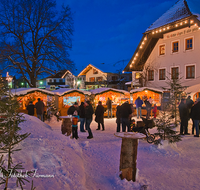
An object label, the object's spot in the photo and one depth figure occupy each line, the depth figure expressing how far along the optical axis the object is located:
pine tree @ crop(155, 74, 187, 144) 6.32
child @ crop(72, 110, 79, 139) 7.67
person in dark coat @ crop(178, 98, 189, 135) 8.67
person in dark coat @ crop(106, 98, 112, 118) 15.08
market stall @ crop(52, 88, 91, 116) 16.22
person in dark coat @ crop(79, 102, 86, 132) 8.86
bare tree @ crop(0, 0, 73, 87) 19.36
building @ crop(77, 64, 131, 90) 39.01
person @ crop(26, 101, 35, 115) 11.63
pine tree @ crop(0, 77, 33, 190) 2.40
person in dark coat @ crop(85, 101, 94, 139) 8.23
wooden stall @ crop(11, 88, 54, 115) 14.26
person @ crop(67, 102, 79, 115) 9.00
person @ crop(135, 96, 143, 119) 14.79
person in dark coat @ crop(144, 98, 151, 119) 13.64
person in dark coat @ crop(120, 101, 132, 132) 8.05
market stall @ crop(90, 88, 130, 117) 17.28
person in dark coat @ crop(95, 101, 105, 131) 9.67
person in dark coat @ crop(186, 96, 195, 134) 9.86
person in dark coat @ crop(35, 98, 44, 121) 11.39
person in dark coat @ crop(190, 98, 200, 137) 8.14
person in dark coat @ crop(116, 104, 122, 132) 9.06
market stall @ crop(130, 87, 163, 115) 17.91
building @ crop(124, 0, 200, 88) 18.64
